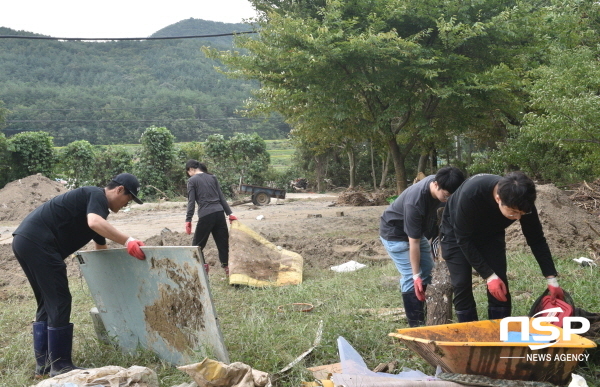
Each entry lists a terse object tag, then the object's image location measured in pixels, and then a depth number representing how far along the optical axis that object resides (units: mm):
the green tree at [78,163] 23500
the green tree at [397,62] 10836
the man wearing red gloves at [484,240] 3371
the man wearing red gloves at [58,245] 3902
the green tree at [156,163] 24469
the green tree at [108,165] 24344
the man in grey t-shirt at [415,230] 3910
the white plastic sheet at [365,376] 2848
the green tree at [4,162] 21734
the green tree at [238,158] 26484
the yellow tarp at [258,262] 6871
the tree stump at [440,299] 4137
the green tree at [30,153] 22250
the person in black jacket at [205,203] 7367
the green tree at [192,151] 26766
